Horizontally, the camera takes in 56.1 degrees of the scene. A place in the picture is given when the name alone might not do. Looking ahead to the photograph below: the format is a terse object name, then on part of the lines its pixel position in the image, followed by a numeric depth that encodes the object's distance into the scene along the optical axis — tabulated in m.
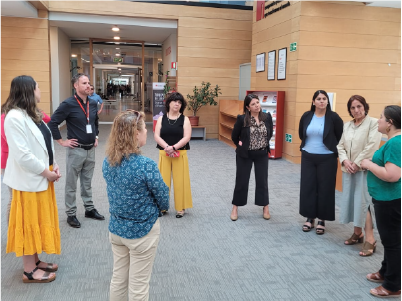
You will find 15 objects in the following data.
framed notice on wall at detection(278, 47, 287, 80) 7.81
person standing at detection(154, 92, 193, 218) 4.29
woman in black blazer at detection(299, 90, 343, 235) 3.78
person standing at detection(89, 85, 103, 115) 8.33
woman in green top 2.47
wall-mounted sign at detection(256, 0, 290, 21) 7.99
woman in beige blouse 3.41
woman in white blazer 2.61
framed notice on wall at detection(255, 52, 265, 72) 8.80
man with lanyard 3.83
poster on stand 11.85
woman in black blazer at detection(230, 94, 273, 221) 4.19
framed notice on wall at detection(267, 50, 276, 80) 8.28
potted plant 10.48
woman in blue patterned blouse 2.06
